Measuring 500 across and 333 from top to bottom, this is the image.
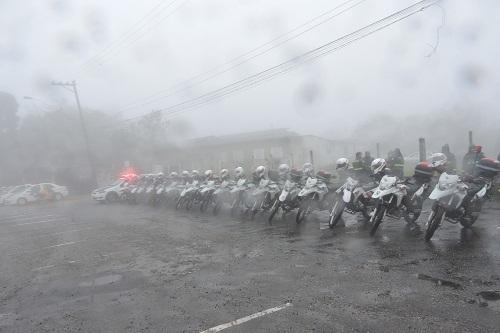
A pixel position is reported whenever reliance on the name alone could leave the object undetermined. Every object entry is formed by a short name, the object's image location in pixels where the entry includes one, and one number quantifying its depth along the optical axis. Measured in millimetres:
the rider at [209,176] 14181
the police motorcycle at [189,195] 14102
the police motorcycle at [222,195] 12586
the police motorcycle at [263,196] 10609
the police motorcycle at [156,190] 17016
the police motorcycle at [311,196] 9203
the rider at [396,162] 9930
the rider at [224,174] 13060
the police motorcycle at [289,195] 9758
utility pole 31078
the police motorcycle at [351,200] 8211
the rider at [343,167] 8749
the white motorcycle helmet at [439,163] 7047
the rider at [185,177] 16228
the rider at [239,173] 12219
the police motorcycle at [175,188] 16058
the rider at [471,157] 10172
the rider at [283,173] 10918
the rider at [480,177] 6609
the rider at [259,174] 11273
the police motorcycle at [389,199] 7180
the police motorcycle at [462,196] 6355
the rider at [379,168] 7934
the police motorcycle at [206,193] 13266
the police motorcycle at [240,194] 11562
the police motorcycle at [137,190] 18953
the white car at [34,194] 28922
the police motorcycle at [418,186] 7270
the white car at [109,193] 21938
